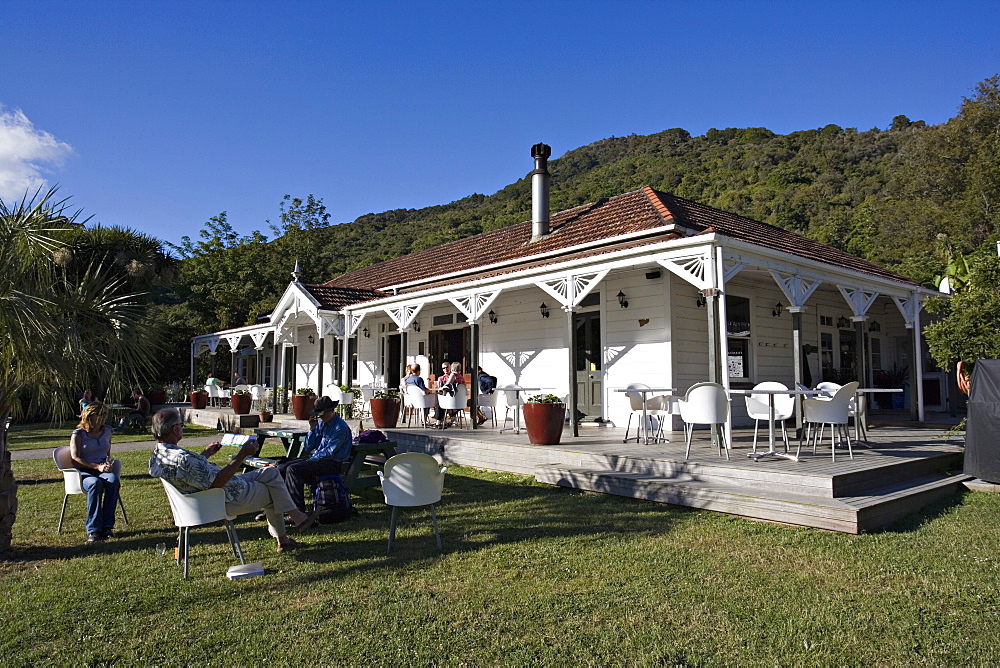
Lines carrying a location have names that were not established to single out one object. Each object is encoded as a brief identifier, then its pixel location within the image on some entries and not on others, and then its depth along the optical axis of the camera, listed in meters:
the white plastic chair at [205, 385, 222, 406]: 19.75
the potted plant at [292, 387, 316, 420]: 13.61
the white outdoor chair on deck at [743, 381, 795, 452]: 7.25
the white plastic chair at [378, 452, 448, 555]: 4.80
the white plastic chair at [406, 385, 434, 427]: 10.54
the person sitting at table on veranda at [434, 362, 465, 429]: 10.73
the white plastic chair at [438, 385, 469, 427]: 10.32
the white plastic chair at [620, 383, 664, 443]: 8.77
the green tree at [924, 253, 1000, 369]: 7.89
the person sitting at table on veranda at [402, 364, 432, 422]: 11.21
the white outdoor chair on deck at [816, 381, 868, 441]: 7.92
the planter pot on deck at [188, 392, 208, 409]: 19.22
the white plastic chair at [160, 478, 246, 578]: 4.27
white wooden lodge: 9.19
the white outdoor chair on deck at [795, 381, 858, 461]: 6.67
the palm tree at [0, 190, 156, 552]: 4.62
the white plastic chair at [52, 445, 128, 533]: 5.57
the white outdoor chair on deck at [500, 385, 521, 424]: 12.11
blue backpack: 5.76
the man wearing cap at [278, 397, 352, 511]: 5.75
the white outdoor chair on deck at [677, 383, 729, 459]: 6.77
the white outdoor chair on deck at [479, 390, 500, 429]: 11.18
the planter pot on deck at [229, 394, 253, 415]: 15.27
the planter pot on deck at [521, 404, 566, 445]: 8.29
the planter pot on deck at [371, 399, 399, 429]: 11.12
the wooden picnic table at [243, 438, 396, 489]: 6.29
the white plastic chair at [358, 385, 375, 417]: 12.79
